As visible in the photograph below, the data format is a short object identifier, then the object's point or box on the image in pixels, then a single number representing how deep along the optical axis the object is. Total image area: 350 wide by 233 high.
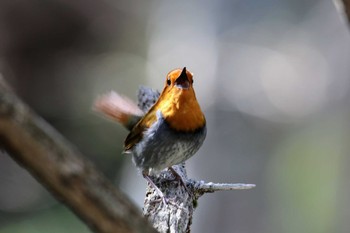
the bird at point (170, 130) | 7.06
